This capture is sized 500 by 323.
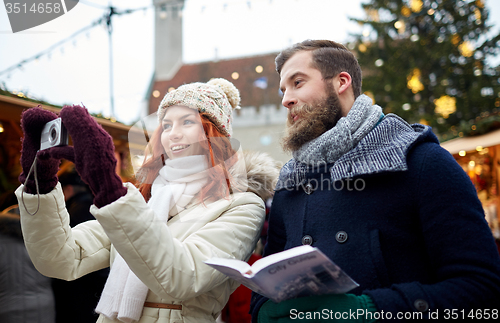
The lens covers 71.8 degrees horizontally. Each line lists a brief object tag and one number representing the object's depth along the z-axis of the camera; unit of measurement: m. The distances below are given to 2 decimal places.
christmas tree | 8.62
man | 1.01
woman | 1.13
